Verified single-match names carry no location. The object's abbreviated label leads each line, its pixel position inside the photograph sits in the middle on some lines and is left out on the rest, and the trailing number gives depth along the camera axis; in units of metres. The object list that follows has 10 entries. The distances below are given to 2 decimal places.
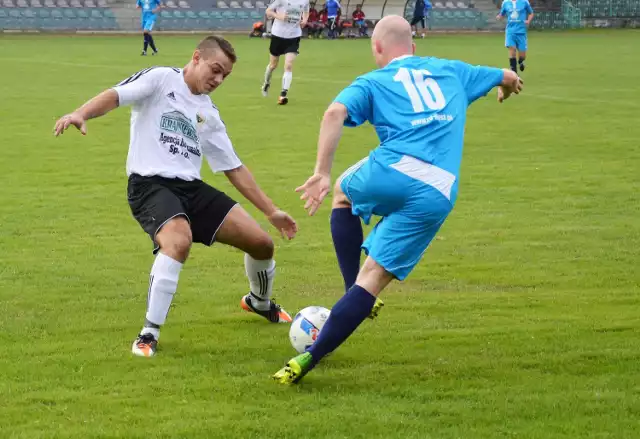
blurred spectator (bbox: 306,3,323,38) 46.84
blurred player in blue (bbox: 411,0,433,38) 44.72
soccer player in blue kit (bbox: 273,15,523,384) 5.38
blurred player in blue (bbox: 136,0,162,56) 33.09
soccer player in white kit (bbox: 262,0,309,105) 21.03
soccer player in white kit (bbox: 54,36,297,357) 6.02
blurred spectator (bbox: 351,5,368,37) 48.25
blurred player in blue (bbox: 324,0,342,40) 46.53
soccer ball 5.97
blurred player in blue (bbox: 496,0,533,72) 26.69
